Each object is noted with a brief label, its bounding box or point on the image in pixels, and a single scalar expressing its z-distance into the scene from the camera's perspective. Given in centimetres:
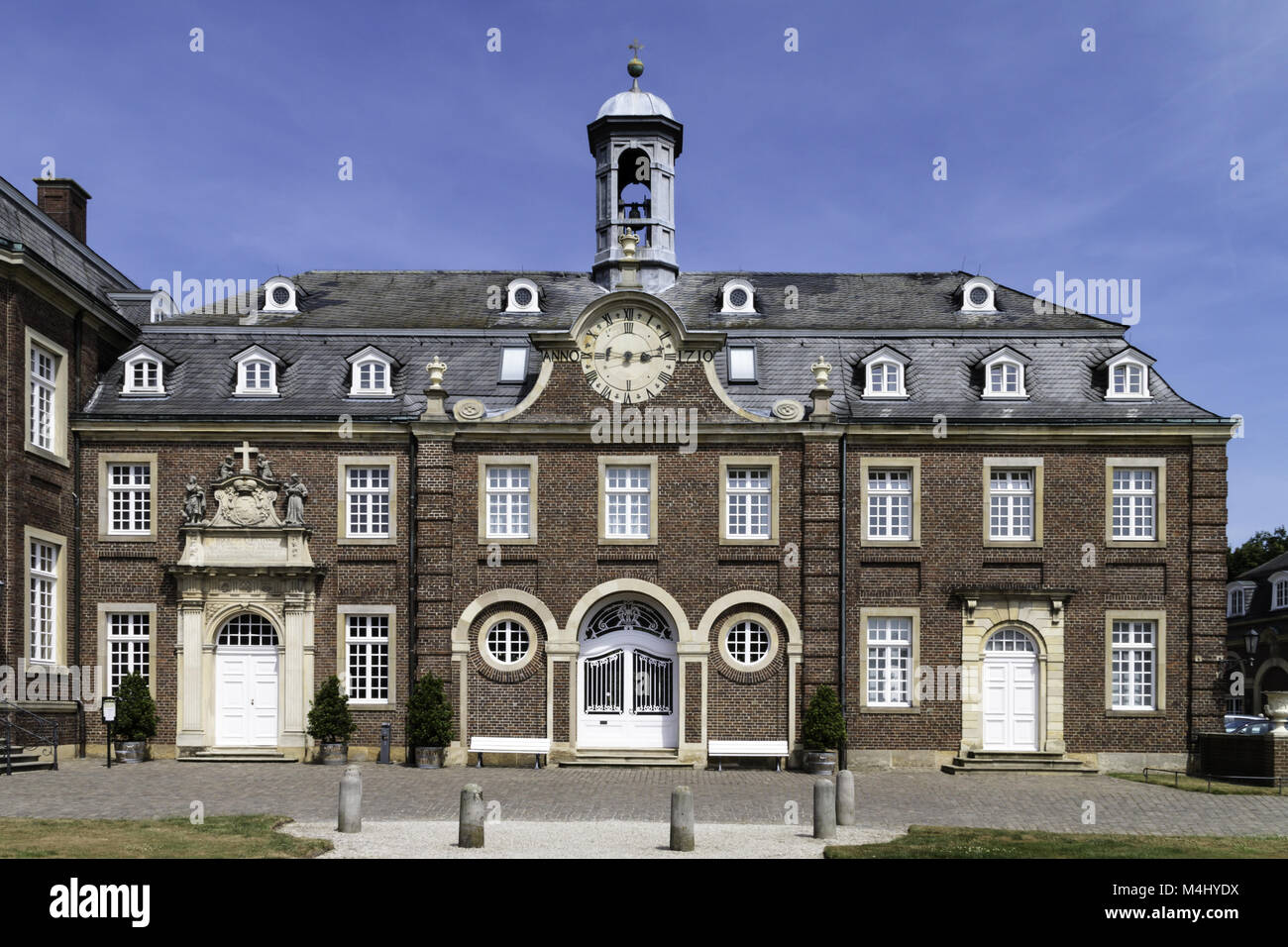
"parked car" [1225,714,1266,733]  3844
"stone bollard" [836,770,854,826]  2122
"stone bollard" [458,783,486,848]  1792
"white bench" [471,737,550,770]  3203
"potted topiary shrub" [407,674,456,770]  3111
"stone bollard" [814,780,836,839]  1950
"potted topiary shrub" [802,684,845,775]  3100
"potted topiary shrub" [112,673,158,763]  3144
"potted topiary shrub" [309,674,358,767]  3150
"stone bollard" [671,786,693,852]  1781
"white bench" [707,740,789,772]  3189
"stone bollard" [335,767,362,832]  1933
